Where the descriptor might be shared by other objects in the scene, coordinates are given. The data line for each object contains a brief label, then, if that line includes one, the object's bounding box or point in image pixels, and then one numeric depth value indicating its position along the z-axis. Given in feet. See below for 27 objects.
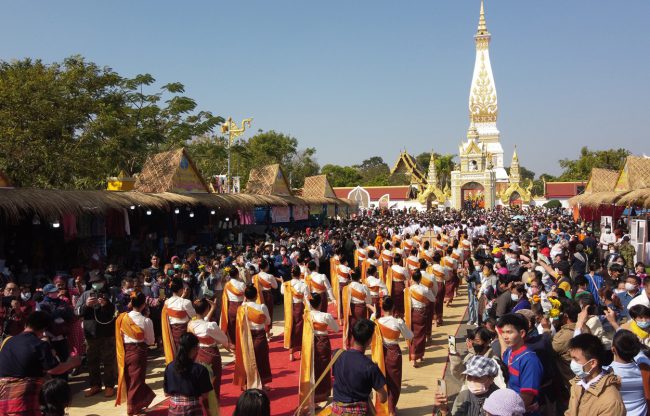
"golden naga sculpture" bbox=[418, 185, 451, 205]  170.60
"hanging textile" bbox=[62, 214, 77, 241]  40.24
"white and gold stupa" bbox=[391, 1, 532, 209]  179.63
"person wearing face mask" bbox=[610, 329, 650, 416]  13.16
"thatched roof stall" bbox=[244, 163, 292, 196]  77.66
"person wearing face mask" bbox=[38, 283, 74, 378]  20.03
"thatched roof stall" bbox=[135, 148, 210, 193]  54.13
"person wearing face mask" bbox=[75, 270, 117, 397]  24.21
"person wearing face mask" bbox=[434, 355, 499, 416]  11.69
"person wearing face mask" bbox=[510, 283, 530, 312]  22.24
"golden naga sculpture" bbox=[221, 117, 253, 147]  84.84
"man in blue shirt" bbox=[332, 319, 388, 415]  14.58
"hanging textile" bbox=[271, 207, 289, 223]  78.38
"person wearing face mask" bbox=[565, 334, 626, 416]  11.65
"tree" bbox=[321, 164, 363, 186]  215.10
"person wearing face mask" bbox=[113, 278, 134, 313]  26.47
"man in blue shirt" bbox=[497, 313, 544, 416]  12.98
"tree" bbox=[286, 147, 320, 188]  156.97
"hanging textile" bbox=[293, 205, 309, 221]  86.38
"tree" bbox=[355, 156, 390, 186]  210.40
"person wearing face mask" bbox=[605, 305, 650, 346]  16.80
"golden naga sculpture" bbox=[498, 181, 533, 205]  177.78
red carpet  22.41
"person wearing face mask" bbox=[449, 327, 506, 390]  14.85
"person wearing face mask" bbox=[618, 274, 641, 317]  25.08
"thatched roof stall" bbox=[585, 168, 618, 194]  76.95
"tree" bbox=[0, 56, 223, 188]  49.03
